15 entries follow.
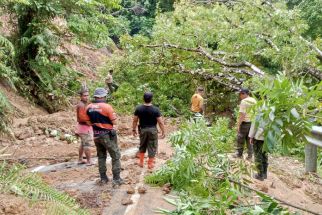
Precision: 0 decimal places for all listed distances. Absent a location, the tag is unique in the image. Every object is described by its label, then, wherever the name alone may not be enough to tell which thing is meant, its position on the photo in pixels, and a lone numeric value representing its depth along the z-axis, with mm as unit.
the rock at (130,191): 6520
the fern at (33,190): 4449
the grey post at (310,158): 7570
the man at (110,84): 16094
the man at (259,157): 7323
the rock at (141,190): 6480
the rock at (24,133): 10805
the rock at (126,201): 6125
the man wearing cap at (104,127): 6703
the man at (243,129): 7805
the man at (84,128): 7875
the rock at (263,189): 6864
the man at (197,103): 11008
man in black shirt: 7418
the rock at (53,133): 11180
